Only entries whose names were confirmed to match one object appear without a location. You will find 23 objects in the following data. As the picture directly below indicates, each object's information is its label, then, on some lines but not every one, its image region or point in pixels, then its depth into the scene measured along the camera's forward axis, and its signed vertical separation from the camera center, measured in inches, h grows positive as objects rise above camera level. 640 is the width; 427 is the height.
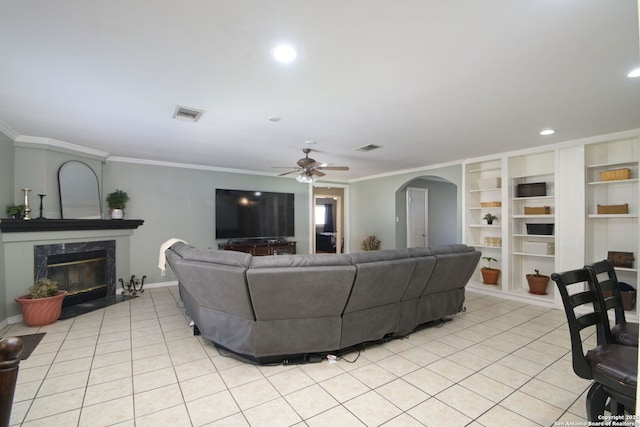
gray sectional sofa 97.5 -28.2
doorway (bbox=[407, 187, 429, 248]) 288.2 -1.1
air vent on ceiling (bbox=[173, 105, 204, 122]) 119.5 +43.4
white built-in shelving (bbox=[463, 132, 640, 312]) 158.9 +2.4
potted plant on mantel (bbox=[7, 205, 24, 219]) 148.6 +4.2
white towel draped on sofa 161.8 -19.0
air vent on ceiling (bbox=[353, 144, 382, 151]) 178.1 +41.8
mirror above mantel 176.1 +17.0
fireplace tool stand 203.6 -46.9
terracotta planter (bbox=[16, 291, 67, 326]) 140.5 -43.1
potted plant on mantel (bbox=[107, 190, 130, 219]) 196.9 +9.7
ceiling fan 172.9 +28.5
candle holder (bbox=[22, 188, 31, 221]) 152.5 +6.3
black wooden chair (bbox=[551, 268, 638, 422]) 52.7 -28.2
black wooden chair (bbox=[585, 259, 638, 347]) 69.8 -23.1
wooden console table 240.2 -24.5
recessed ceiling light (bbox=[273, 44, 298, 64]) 77.3 +43.7
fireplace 162.1 -28.8
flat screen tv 242.4 +2.8
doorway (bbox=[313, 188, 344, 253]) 331.9 -6.2
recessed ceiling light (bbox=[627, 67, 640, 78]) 89.1 +42.9
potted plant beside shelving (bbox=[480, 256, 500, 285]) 205.2 -40.8
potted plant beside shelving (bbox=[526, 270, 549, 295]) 182.1 -42.0
